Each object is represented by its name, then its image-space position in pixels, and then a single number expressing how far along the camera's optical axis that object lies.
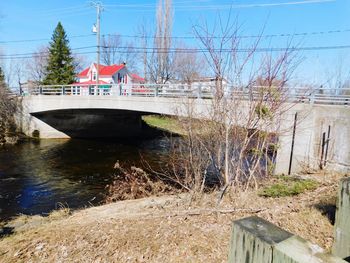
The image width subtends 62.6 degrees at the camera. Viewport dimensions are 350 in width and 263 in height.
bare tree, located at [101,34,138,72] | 52.58
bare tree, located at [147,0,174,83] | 30.80
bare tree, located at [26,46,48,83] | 50.22
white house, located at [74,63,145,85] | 42.41
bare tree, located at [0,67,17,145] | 21.02
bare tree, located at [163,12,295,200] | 5.96
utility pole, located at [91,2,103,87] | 22.91
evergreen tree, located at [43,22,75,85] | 35.69
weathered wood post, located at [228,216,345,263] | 1.34
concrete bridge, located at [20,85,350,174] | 8.27
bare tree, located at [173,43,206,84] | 28.28
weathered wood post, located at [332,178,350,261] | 2.71
